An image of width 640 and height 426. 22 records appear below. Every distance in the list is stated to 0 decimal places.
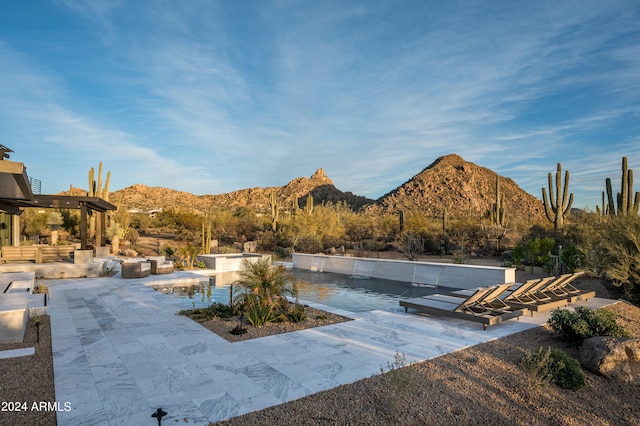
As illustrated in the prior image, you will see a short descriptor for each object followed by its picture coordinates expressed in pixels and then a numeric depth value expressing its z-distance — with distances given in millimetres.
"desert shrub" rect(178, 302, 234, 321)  7168
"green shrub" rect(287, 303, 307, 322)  6900
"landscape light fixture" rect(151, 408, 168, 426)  2926
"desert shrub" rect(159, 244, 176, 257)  18769
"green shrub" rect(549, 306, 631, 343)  5488
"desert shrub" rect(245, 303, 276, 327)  6637
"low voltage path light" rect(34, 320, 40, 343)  5454
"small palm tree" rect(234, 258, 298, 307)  7125
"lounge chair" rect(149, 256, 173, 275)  13341
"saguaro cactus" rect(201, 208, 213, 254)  19198
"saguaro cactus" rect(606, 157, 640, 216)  13344
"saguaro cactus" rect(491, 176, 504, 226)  21906
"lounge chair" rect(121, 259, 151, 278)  12336
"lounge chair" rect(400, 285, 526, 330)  6554
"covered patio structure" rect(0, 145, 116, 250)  7633
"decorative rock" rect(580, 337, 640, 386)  4516
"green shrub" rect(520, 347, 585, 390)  4180
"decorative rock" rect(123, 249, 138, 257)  19255
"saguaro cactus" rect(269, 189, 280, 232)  26156
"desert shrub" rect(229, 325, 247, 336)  6032
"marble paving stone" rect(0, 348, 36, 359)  4812
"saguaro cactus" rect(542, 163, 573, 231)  17272
